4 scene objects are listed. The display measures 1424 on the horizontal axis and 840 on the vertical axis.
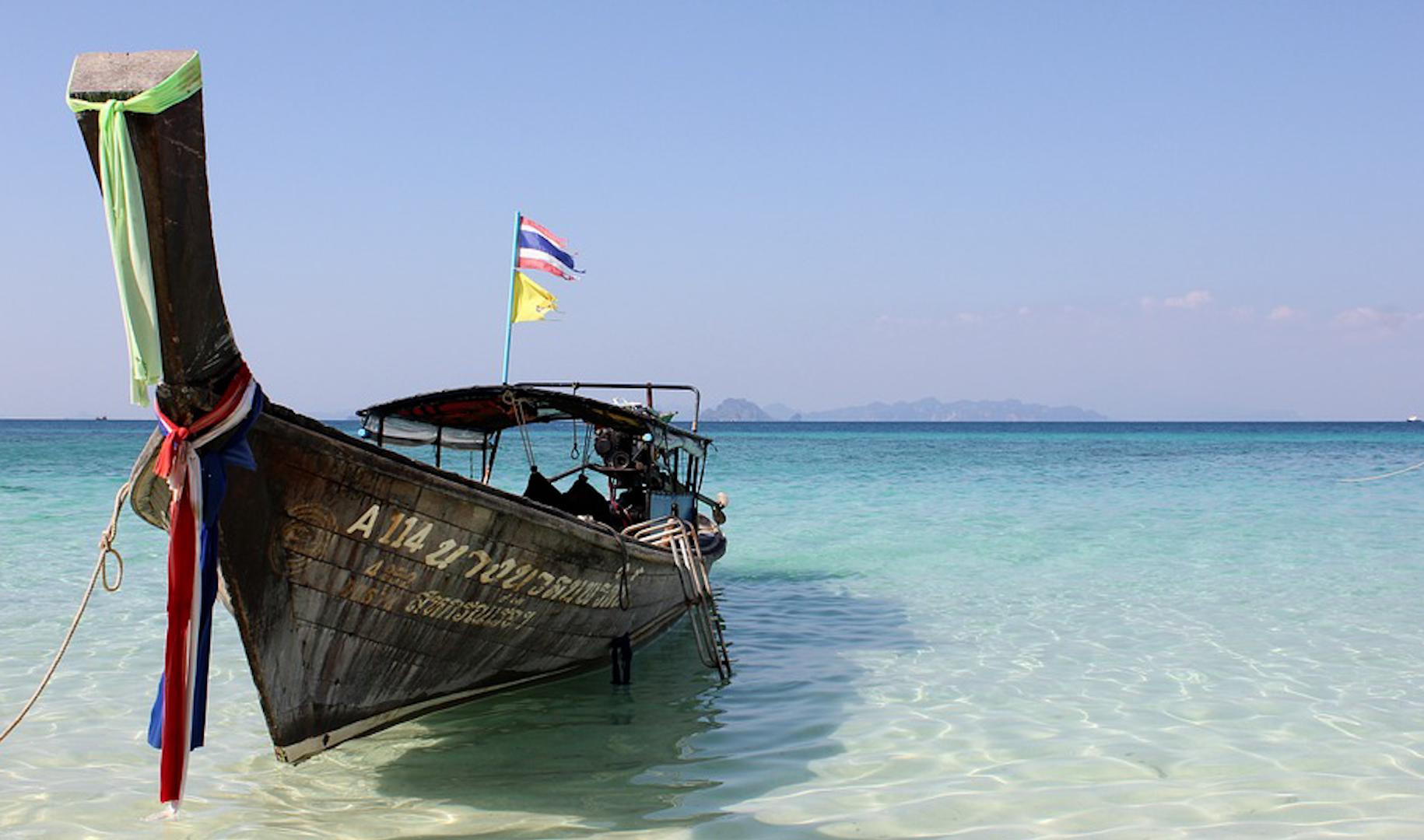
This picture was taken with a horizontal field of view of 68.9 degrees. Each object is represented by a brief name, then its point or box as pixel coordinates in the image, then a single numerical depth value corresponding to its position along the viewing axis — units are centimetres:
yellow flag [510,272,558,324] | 1066
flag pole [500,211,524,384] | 1058
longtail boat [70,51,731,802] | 372
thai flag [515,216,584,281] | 1073
